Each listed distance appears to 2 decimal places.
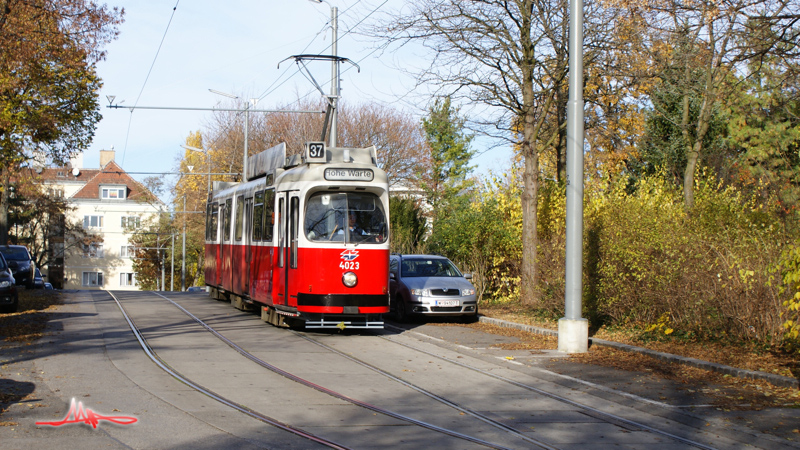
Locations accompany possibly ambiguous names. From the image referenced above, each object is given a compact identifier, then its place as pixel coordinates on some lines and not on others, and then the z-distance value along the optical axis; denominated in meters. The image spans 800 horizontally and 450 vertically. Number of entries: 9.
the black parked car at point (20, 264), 31.50
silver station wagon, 17.80
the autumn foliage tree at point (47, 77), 18.27
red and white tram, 14.55
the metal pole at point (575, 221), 13.00
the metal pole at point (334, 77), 24.59
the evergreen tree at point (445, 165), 48.16
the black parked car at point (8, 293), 18.45
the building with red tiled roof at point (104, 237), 79.81
